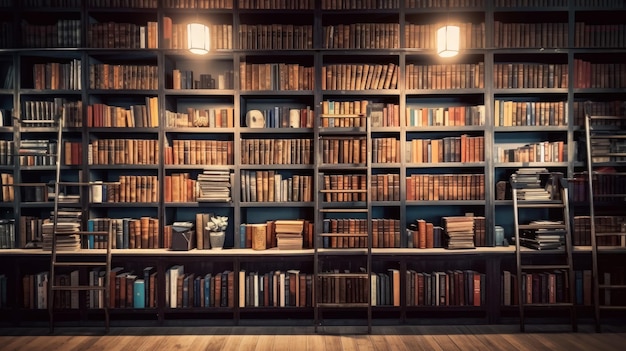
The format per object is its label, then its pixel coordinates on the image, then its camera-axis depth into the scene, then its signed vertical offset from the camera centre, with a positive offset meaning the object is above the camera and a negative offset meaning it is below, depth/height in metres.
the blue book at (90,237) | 4.20 -0.57
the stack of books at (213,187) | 4.17 -0.10
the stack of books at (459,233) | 4.10 -0.54
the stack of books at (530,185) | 4.17 -0.10
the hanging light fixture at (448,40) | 3.68 +1.15
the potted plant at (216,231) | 4.15 -0.52
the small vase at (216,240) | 4.16 -0.60
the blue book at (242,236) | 4.26 -0.58
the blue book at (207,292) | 4.11 -1.08
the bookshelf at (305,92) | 4.21 +0.81
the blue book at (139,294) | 4.09 -1.09
